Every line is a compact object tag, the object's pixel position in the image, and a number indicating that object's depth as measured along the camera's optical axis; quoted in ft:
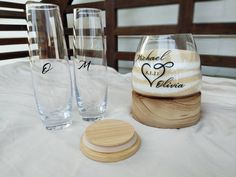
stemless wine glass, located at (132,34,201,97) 1.22
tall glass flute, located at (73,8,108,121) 1.33
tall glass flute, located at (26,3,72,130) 1.18
